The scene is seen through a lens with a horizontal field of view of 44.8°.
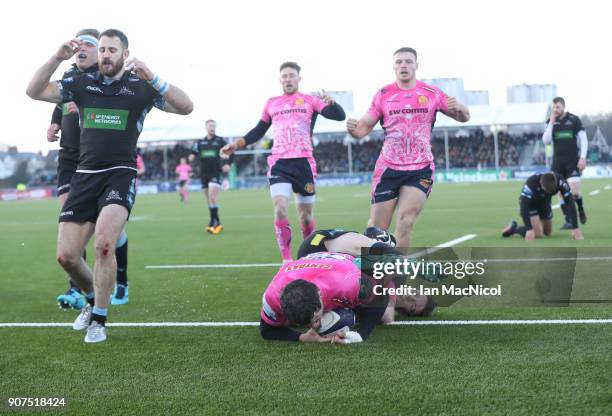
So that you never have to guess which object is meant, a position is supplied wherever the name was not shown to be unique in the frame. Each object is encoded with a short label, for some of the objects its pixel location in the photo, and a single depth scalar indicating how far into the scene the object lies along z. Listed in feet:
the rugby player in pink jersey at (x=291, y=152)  31.32
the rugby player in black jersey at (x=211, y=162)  55.01
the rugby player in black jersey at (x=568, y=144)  45.68
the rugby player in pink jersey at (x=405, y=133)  25.59
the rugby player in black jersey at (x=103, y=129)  18.99
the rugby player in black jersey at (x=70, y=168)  23.52
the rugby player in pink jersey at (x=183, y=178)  106.22
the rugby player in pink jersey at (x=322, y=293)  15.57
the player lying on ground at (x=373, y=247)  18.16
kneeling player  38.83
